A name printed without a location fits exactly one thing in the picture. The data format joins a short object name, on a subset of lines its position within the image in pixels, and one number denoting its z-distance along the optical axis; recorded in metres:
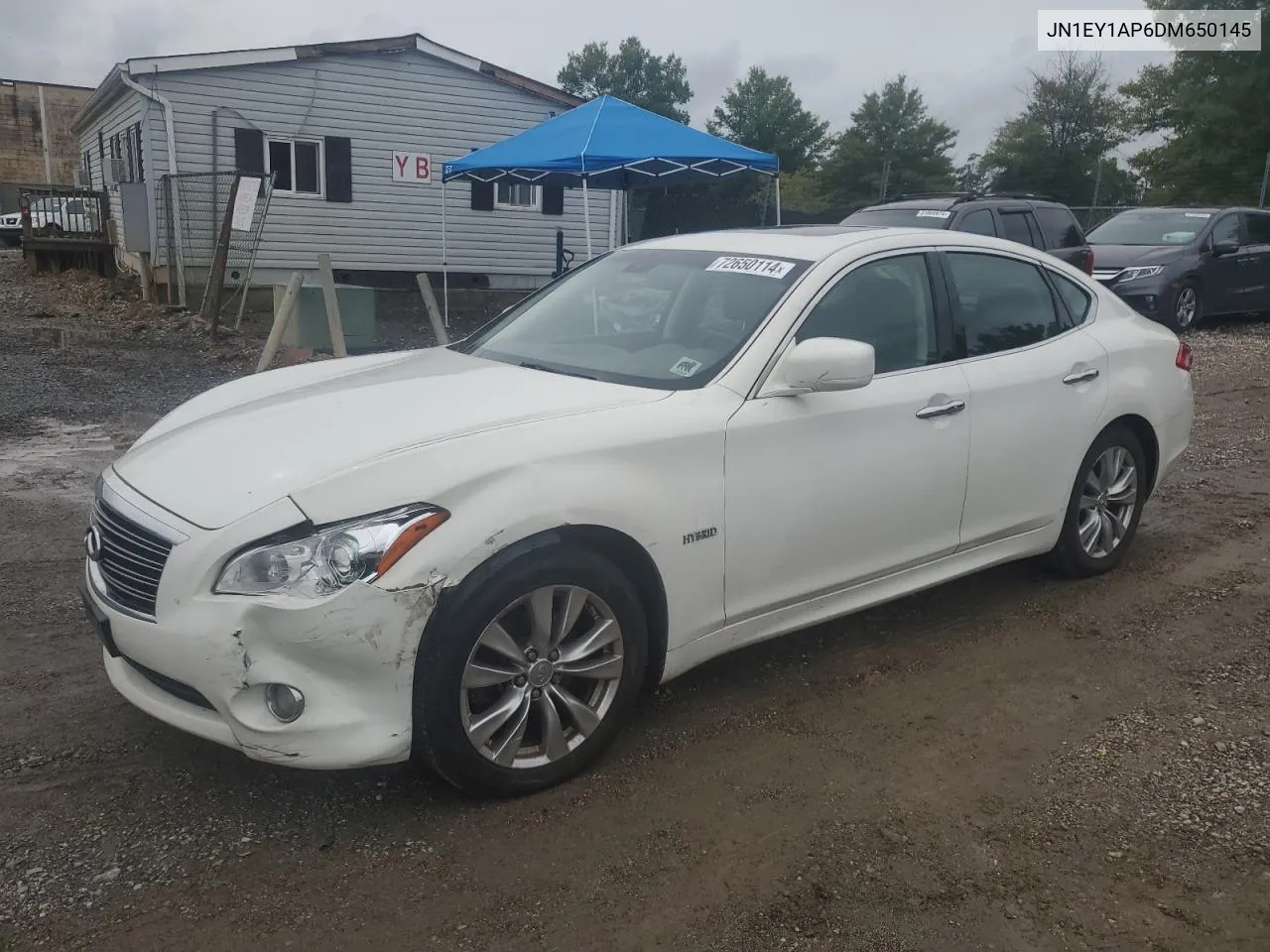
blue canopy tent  12.05
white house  17.02
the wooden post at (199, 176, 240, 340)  13.57
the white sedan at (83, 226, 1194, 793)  2.76
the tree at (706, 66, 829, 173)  58.35
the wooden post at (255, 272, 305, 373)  9.17
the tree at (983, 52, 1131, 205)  37.97
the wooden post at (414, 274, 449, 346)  9.72
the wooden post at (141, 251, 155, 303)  17.56
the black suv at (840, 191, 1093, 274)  11.27
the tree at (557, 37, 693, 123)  67.25
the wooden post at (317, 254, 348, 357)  9.43
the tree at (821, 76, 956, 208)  43.34
